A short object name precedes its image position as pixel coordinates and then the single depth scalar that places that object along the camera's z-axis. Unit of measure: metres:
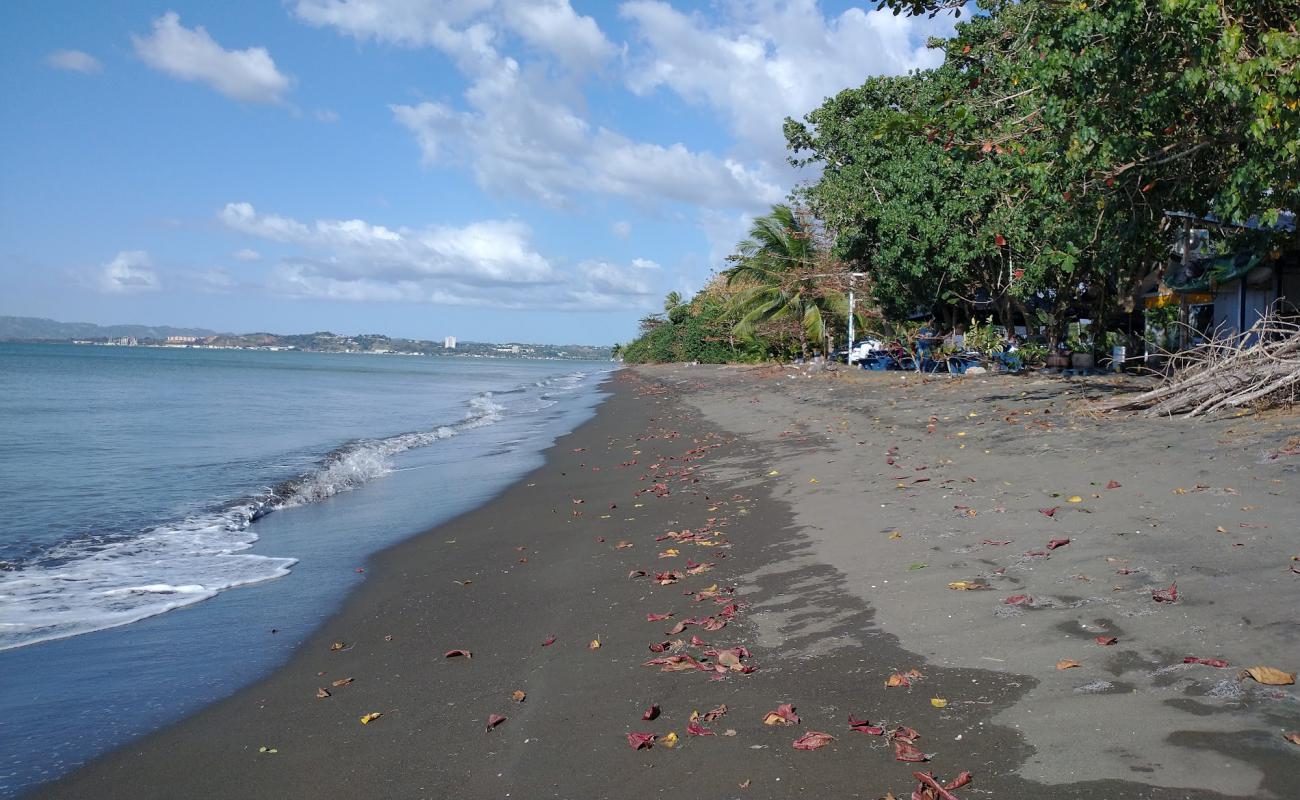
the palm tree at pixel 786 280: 37.00
